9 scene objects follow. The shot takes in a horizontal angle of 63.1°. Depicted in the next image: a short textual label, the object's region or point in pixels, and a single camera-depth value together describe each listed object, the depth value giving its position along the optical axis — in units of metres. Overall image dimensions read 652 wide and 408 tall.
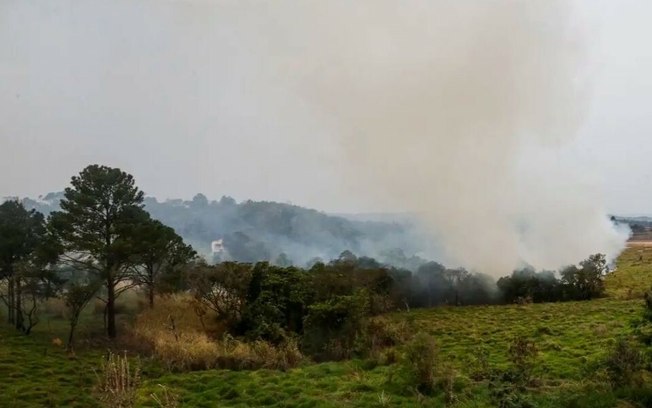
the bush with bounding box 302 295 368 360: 18.30
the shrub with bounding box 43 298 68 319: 29.67
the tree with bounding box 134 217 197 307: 23.75
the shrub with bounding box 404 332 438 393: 12.24
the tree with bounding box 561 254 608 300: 34.06
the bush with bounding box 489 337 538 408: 10.23
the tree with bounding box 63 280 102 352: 21.41
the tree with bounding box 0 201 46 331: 24.94
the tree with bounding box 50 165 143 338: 23.16
